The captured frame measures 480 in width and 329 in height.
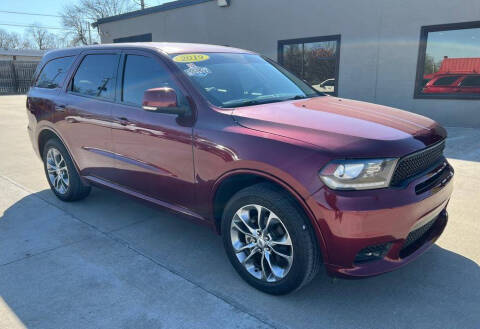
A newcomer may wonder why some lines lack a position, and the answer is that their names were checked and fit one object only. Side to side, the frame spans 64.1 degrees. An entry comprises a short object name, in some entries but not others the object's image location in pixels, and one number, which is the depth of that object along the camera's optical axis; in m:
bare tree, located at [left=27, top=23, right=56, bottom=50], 64.00
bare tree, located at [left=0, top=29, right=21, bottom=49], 61.12
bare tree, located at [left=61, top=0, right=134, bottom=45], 45.72
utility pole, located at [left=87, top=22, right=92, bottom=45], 50.41
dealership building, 9.43
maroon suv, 2.38
